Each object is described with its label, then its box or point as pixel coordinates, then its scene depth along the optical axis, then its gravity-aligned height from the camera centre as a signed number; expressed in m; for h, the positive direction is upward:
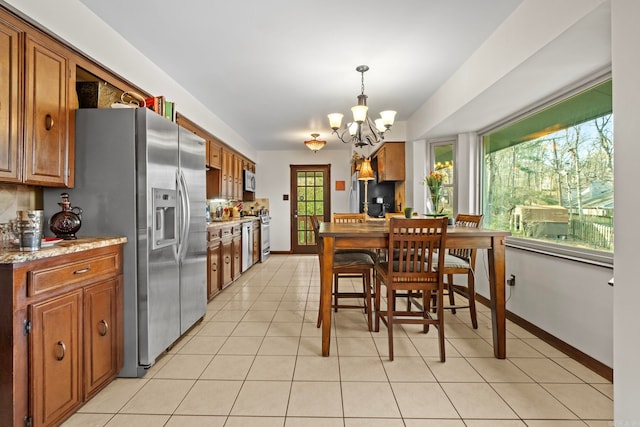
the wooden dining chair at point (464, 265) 2.70 -0.44
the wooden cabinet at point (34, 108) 1.67 +0.58
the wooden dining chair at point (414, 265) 2.26 -0.38
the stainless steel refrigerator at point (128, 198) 2.09 +0.09
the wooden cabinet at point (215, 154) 4.66 +0.87
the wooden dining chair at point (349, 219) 3.40 -0.08
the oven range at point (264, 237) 6.55 -0.51
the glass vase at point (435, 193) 3.10 +0.19
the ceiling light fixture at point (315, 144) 5.61 +1.19
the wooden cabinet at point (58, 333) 1.37 -0.59
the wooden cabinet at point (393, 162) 5.10 +0.80
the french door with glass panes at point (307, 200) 7.55 +0.29
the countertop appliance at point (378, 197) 5.74 +0.28
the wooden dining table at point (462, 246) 2.36 -0.27
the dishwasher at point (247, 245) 5.32 -0.55
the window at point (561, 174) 2.36 +0.34
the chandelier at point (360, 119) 3.17 +0.96
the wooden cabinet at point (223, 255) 3.80 -0.56
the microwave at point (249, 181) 6.48 +0.66
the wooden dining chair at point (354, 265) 2.83 -0.45
